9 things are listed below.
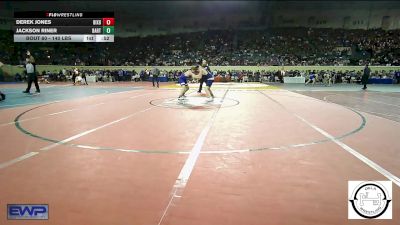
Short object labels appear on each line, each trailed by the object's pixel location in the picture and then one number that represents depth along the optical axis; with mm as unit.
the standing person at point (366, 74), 20741
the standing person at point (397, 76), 29203
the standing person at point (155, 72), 23375
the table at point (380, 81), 29016
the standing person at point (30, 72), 14781
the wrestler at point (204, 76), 14198
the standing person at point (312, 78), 27234
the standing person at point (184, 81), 12912
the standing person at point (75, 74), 25233
